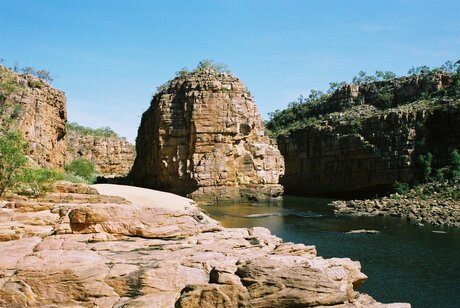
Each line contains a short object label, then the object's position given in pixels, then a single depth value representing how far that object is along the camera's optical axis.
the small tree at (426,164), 68.81
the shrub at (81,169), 60.91
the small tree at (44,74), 54.89
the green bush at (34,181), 20.70
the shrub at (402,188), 67.00
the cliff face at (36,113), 37.00
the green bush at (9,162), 21.47
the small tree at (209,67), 72.56
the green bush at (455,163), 63.72
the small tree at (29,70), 54.12
